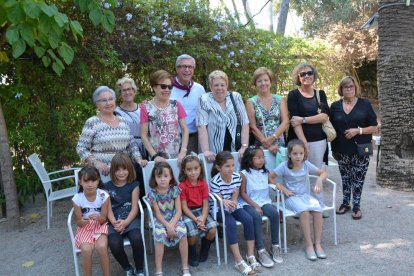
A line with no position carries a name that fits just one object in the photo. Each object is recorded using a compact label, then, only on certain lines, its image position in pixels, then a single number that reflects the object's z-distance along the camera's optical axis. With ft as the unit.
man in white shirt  14.25
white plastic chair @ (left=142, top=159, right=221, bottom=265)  13.12
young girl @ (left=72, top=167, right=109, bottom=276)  10.77
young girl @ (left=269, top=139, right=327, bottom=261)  12.55
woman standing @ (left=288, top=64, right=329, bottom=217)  14.46
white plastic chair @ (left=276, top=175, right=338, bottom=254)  12.64
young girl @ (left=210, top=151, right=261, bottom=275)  11.68
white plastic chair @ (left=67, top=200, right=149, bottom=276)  10.76
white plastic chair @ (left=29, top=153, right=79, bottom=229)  16.05
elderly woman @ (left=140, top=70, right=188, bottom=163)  13.06
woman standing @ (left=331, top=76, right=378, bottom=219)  15.03
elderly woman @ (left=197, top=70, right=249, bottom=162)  13.50
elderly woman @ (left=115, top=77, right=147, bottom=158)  14.12
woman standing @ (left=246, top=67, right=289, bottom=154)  14.29
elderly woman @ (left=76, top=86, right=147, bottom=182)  12.46
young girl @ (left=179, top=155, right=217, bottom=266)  11.80
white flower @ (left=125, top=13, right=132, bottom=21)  18.89
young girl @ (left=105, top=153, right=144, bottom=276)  11.03
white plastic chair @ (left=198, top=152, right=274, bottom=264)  13.79
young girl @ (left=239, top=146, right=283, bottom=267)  12.21
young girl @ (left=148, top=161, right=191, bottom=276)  11.29
